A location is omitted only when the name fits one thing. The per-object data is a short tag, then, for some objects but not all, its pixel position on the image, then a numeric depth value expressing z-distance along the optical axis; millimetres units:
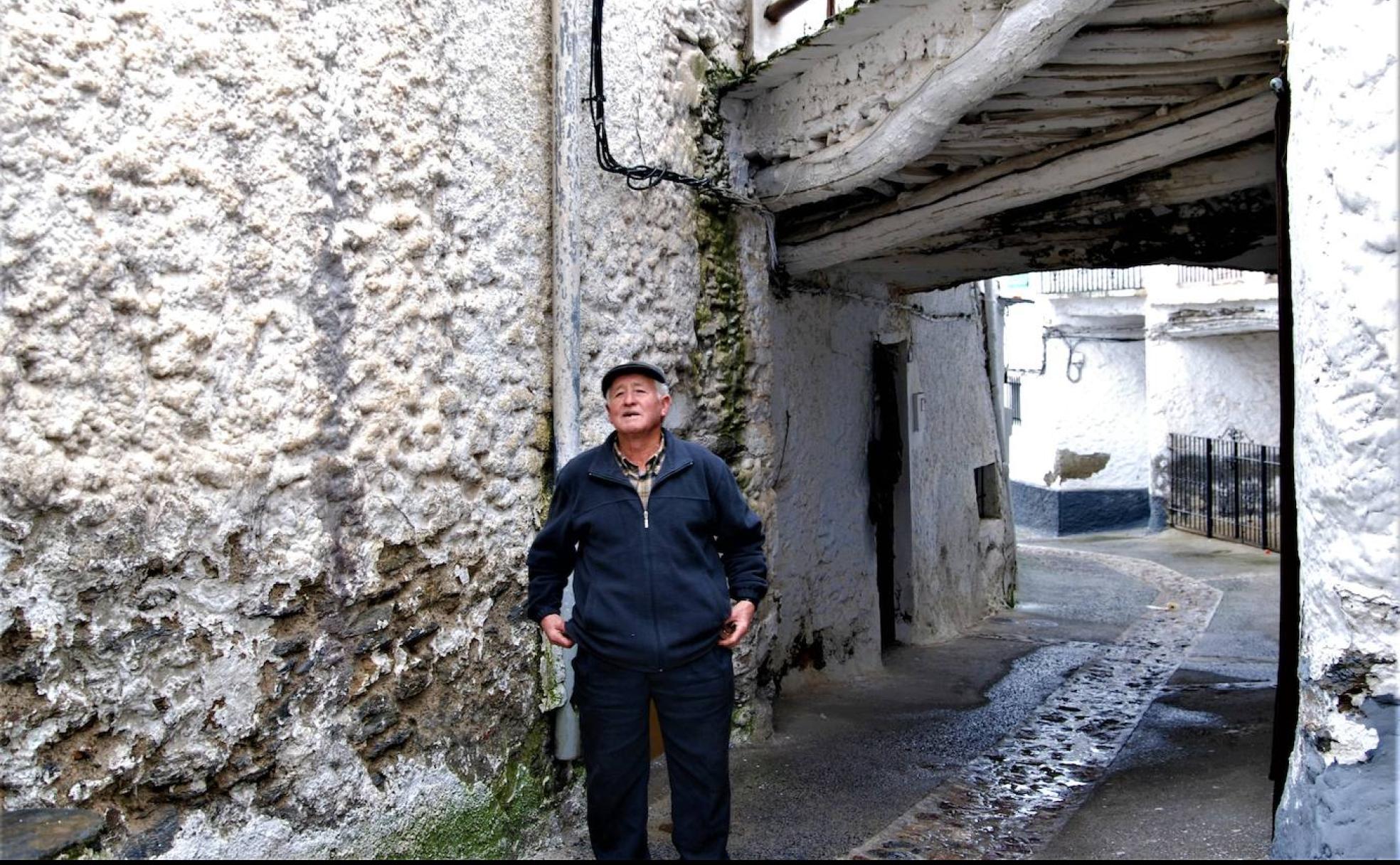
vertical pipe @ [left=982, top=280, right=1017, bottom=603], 10180
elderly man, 2998
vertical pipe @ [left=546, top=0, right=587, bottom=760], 3857
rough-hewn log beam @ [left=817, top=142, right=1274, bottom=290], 4605
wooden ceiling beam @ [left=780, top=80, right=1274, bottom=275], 4125
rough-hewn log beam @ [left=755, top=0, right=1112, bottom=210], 3709
